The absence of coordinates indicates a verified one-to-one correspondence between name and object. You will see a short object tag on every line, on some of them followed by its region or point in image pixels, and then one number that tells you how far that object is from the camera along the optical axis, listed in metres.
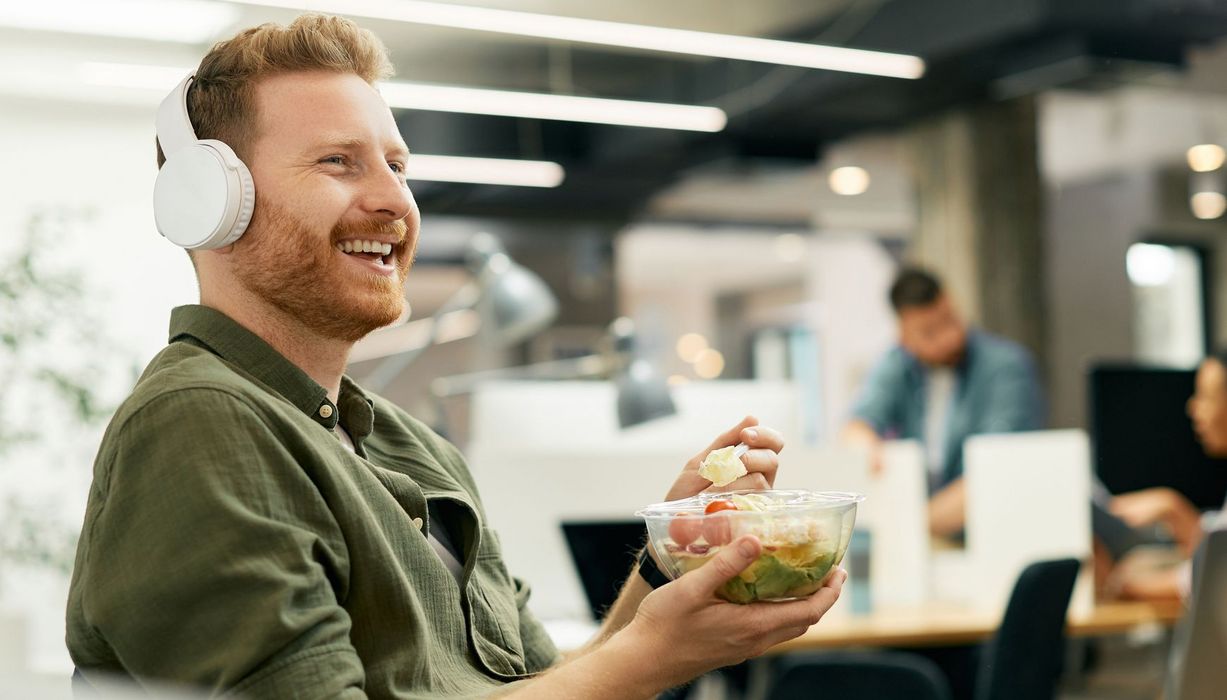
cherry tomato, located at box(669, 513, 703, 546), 1.05
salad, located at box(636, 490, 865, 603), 1.02
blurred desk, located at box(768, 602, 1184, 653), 2.98
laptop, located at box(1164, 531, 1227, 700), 1.43
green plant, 3.73
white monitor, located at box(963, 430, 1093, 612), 3.41
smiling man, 0.95
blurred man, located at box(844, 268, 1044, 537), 4.33
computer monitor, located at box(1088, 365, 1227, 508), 4.07
